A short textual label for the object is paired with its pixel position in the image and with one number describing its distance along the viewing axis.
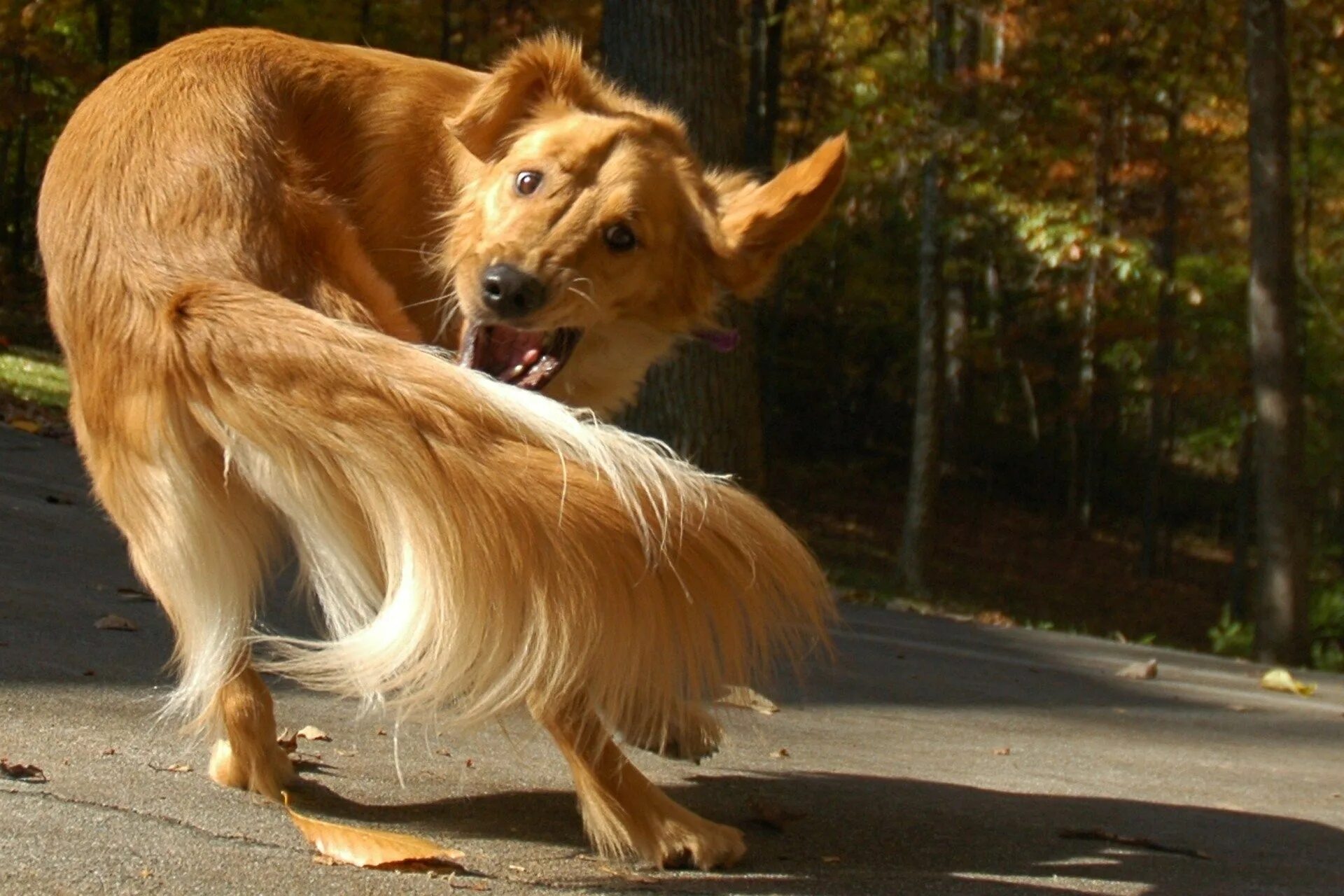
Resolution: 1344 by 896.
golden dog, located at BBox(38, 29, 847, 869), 2.64
